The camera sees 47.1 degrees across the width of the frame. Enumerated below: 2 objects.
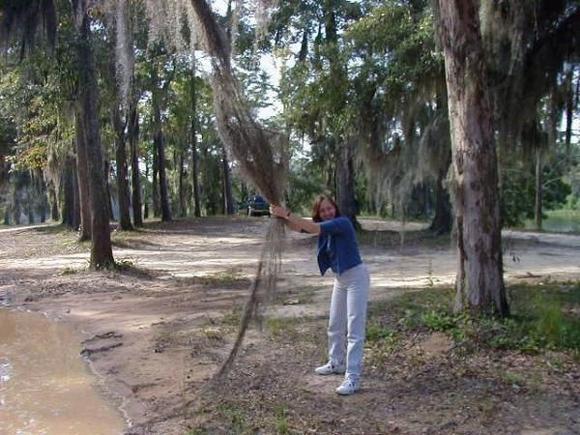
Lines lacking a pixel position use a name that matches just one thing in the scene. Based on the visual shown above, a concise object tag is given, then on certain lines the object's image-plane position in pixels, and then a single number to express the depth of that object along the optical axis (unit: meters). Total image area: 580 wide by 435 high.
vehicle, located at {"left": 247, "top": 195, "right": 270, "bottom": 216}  31.33
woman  5.15
